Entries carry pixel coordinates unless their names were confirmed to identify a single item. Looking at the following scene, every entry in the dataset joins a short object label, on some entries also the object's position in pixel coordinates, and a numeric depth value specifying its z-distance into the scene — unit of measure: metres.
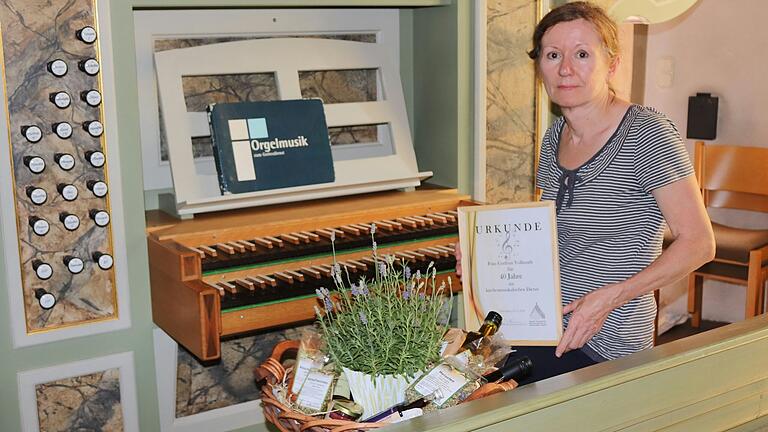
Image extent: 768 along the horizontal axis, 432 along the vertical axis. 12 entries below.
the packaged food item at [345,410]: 1.61
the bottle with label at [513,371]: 1.70
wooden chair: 4.38
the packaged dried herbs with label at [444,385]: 1.57
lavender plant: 1.61
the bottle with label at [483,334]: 1.82
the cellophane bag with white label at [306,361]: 1.69
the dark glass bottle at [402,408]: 1.57
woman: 2.08
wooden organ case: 2.70
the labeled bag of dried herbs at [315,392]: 1.64
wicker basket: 1.51
